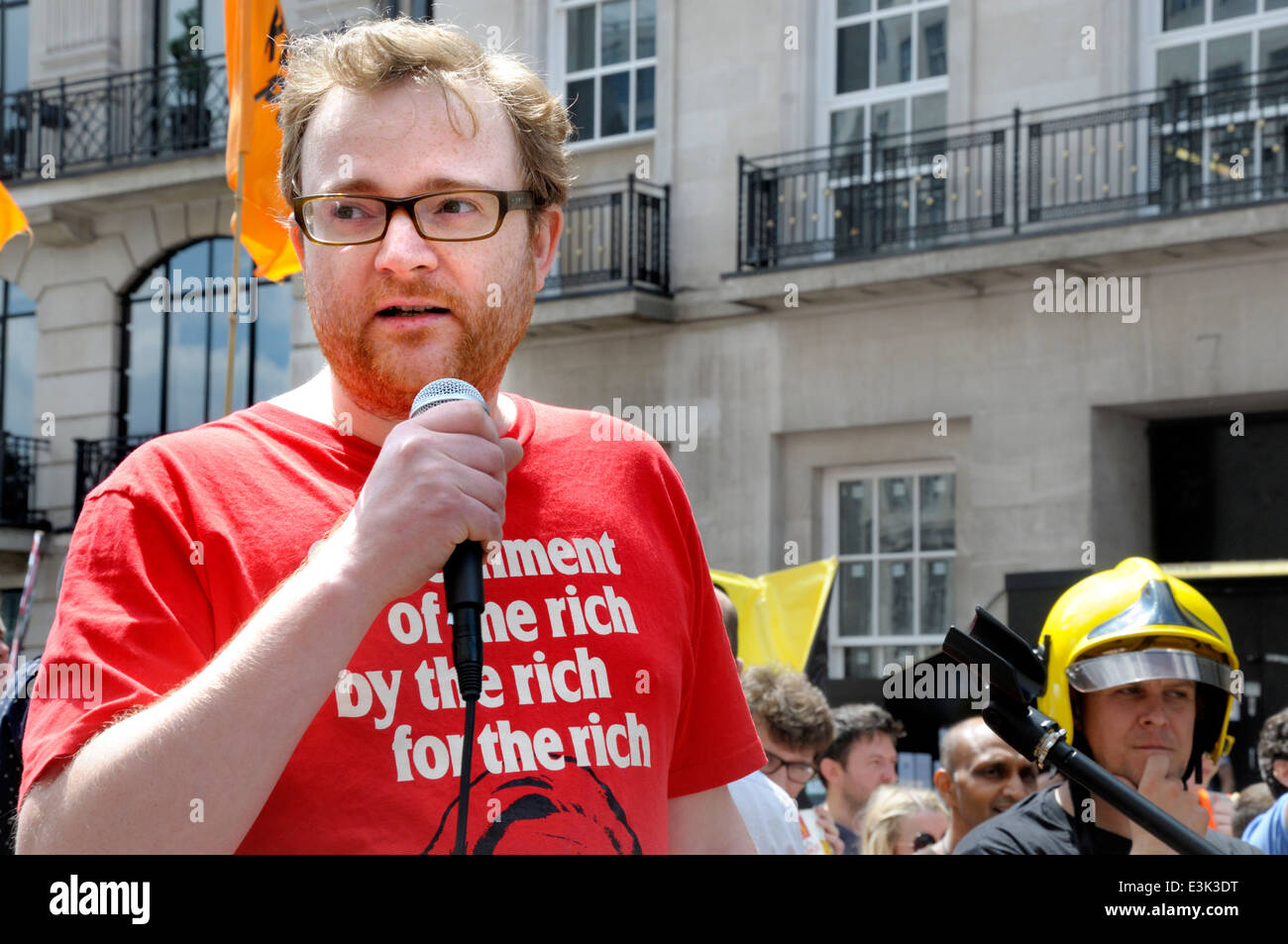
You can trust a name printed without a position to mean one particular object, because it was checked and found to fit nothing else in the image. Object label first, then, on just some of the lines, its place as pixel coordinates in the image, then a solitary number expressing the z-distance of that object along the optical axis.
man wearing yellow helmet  2.78
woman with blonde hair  5.37
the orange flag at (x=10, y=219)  5.32
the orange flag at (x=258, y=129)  6.73
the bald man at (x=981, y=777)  4.79
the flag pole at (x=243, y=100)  5.32
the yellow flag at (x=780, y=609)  7.72
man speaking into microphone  1.32
